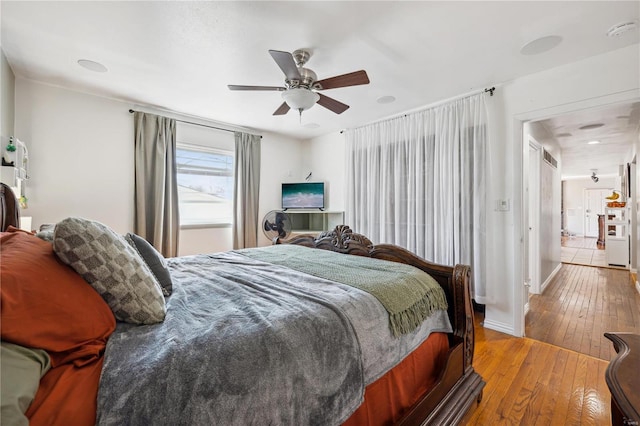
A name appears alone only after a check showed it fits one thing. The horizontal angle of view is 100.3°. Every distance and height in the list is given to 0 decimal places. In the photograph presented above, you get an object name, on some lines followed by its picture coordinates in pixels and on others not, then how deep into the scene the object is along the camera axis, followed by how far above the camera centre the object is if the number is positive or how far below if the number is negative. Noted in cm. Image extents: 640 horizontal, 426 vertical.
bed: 68 -43
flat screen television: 466 +33
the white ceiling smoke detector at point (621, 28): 183 +132
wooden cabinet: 67 -47
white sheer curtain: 287 +41
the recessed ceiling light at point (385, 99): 314 +138
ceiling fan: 196 +103
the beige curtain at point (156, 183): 335 +38
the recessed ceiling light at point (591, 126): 361 +124
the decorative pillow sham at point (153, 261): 131 -24
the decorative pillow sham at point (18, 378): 55 -38
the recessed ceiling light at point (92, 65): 239 +135
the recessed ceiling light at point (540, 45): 202 +133
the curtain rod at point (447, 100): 279 +134
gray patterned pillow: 87 -19
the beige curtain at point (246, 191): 427 +37
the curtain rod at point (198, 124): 332 +131
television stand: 460 -10
